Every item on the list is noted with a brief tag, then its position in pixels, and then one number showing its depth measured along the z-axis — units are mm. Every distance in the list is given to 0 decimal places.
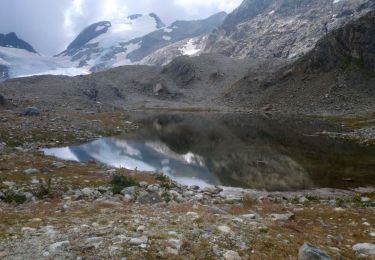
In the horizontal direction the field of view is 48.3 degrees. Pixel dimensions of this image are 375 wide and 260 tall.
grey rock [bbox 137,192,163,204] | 19803
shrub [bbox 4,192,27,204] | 18281
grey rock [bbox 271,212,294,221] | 17306
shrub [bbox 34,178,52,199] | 19672
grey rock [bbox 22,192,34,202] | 18969
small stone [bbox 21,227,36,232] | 12680
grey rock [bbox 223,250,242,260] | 10867
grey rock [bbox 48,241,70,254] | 10641
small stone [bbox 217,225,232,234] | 12961
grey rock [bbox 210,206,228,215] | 16750
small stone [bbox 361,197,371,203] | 24378
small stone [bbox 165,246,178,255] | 10875
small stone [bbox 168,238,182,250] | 11268
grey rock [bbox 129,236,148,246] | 11180
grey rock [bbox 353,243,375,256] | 12961
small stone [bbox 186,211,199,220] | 14798
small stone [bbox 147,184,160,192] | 23762
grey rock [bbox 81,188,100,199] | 20472
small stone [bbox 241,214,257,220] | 16055
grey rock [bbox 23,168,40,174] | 25241
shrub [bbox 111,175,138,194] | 23709
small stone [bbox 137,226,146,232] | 12645
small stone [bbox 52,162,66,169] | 28998
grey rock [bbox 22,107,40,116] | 70894
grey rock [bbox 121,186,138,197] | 21603
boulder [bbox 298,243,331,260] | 10859
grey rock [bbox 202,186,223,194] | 28162
